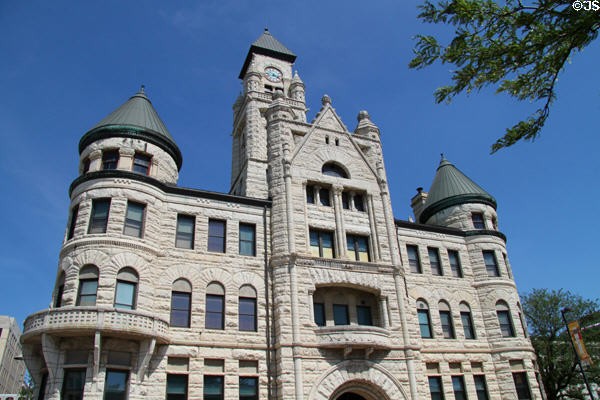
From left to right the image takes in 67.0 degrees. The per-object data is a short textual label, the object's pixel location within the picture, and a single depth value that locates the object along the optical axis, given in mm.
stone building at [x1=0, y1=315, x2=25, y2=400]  85125
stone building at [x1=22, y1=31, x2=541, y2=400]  19625
